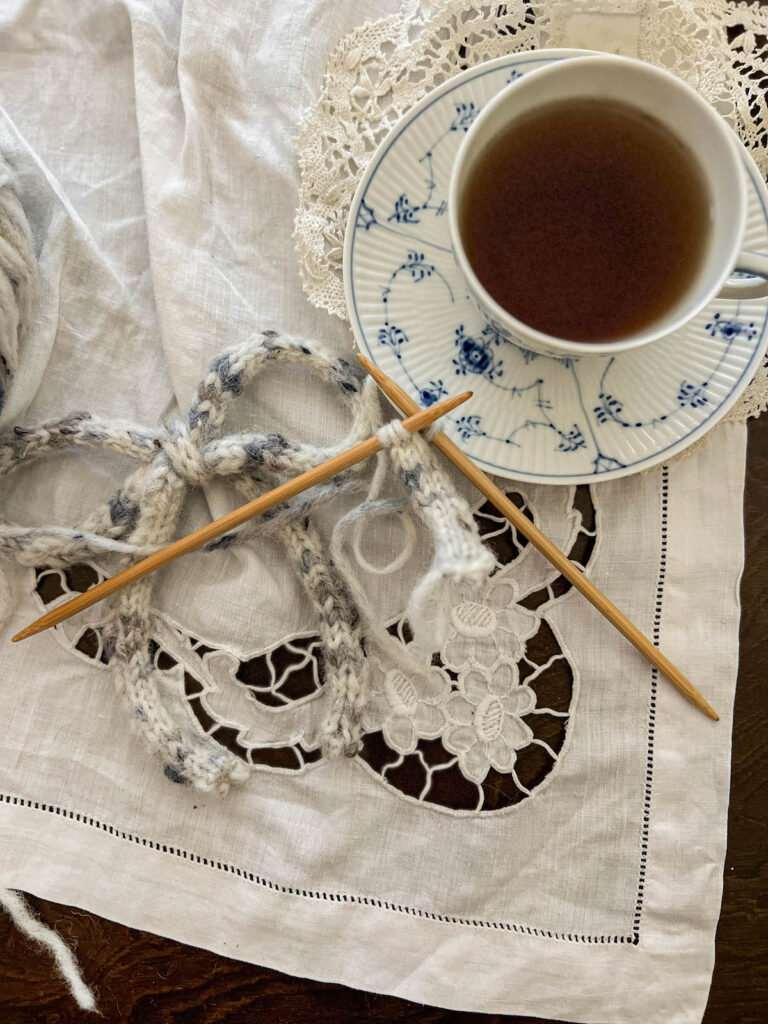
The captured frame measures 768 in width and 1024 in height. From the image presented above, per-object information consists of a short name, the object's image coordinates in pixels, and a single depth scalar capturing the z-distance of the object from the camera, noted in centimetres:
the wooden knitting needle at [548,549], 26
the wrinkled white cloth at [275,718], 28
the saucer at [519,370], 27
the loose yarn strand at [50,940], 28
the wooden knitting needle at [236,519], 26
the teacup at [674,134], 23
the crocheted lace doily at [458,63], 27
